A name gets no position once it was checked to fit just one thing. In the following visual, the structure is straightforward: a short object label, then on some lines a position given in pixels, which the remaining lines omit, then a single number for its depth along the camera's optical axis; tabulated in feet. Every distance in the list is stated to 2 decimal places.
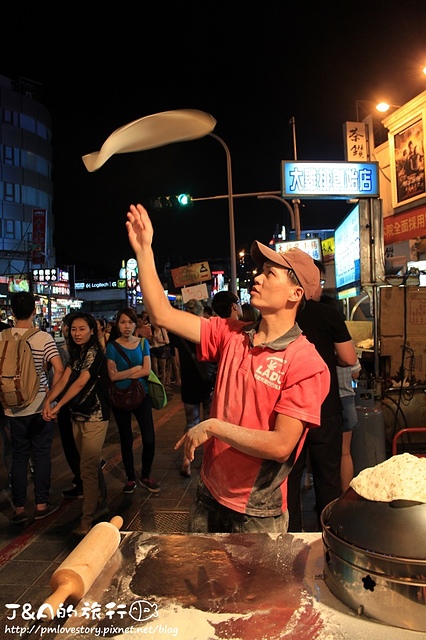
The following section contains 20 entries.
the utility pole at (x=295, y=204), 63.41
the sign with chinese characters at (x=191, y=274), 53.93
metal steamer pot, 4.14
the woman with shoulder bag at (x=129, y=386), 18.58
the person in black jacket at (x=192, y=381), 19.21
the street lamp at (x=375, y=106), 42.73
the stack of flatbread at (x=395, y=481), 4.65
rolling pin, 4.42
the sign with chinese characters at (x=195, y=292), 50.65
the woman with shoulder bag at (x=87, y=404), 15.38
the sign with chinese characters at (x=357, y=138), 46.52
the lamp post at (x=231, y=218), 64.39
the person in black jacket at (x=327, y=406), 12.23
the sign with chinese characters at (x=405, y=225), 39.94
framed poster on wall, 38.86
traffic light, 55.26
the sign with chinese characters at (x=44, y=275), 129.19
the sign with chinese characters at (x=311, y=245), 46.56
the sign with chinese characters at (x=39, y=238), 126.21
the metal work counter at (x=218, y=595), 4.35
